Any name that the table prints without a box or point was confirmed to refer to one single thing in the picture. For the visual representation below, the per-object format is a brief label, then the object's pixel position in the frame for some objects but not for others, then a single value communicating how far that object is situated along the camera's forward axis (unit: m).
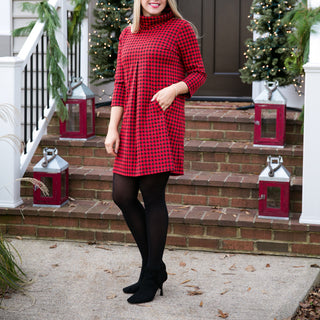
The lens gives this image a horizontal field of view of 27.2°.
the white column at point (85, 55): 6.12
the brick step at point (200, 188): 4.54
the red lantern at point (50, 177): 4.56
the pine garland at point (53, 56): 5.09
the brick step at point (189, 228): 4.19
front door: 6.52
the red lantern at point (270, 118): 4.92
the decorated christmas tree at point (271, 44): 5.63
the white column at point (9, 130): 4.55
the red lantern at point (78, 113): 5.23
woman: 3.22
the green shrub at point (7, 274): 3.47
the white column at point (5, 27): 6.45
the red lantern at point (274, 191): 4.24
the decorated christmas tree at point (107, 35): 5.94
